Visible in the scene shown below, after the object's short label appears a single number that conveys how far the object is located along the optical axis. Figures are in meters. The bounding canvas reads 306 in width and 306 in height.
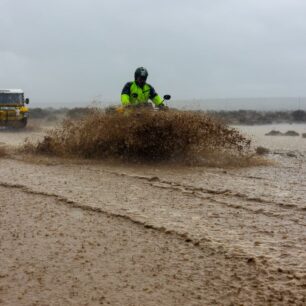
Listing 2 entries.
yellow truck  20.78
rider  9.32
